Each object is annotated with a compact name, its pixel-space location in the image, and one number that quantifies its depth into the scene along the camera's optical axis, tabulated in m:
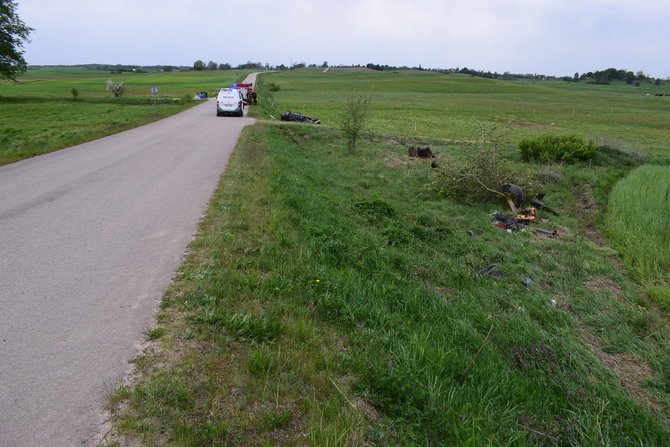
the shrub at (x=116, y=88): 55.56
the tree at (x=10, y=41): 45.03
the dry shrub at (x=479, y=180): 12.48
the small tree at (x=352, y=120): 18.20
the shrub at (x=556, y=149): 17.61
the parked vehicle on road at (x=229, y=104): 27.77
